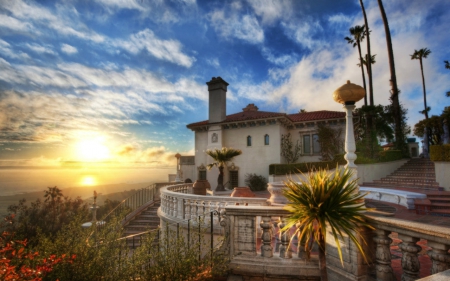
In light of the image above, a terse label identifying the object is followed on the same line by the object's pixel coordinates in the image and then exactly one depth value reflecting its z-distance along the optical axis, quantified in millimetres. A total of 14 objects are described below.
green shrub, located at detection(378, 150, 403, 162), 20020
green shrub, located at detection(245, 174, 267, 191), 21469
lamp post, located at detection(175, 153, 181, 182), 26022
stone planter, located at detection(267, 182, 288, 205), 7672
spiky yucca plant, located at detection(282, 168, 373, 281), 3219
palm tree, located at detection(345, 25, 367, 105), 29062
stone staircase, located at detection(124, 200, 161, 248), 14245
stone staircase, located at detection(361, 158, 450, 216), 8478
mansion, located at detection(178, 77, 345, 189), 21984
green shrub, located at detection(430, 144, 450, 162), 12812
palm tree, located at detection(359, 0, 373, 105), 26106
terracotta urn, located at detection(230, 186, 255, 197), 9764
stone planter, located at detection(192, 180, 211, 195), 13367
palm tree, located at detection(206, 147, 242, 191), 17203
